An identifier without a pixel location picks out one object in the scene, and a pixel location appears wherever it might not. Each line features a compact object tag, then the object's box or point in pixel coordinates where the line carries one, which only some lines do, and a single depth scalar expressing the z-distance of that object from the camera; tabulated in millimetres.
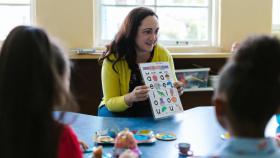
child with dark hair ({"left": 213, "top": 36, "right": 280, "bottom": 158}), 917
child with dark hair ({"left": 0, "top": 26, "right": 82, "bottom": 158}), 1042
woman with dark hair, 2459
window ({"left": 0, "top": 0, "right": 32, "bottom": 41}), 3447
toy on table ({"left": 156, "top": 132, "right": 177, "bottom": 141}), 1845
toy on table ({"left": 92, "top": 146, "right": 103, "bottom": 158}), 1517
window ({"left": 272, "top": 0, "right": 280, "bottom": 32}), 3811
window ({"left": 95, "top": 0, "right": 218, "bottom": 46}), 3588
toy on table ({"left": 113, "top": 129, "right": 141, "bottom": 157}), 1568
